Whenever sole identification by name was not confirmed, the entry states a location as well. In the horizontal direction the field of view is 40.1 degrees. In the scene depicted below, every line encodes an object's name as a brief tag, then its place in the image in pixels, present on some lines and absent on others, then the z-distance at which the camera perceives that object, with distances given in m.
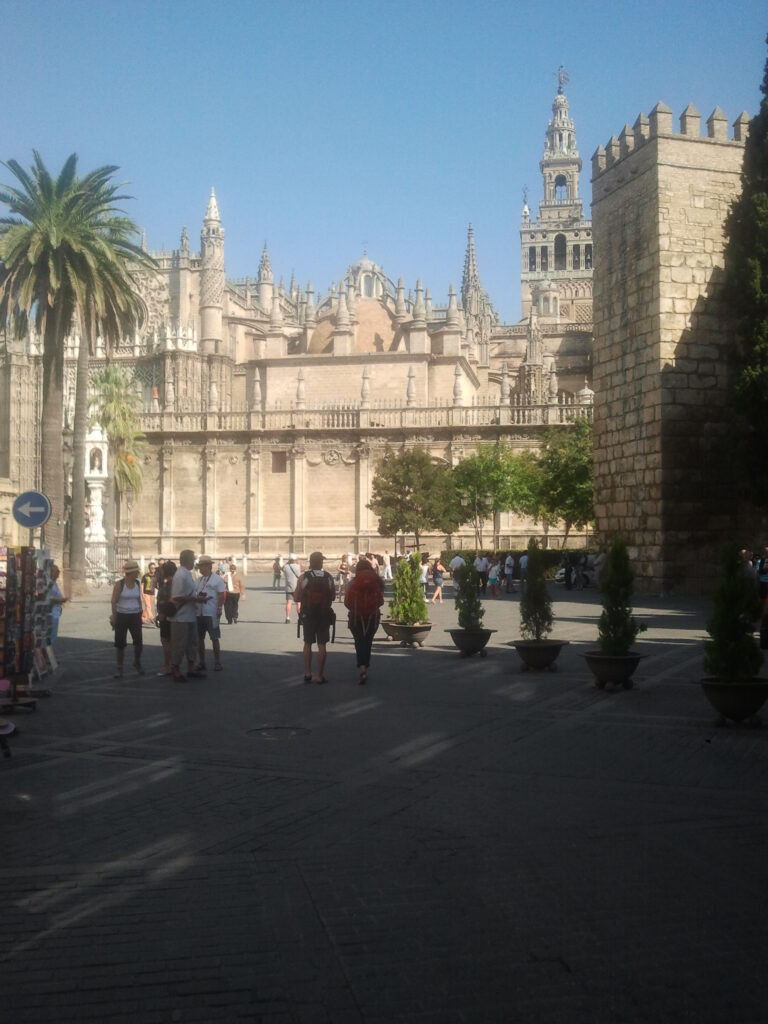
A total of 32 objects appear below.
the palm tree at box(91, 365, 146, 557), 45.06
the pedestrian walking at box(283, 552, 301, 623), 21.98
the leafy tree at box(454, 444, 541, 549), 42.97
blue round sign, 13.00
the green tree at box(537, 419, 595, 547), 39.16
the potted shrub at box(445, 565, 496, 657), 14.33
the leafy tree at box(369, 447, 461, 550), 38.97
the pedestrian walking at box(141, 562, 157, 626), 23.52
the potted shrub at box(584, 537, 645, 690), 10.91
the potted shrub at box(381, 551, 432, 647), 16.23
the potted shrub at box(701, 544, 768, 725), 8.63
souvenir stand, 10.79
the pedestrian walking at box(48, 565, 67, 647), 13.13
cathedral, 50.16
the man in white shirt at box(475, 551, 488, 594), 32.34
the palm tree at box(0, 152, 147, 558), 25.94
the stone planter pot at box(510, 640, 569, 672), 12.66
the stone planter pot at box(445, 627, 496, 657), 14.64
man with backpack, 11.92
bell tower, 106.75
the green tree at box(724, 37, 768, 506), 22.11
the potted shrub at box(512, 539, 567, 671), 12.52
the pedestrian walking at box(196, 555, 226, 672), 13.57
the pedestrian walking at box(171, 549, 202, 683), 12.56
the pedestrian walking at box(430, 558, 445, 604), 30.02
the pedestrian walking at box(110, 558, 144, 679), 12.91
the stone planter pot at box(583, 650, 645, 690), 10.87
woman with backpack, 11.89
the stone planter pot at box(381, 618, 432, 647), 16.53
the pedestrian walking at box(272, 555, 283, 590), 42.73
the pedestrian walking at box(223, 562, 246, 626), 21.94
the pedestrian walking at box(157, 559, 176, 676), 12.80
